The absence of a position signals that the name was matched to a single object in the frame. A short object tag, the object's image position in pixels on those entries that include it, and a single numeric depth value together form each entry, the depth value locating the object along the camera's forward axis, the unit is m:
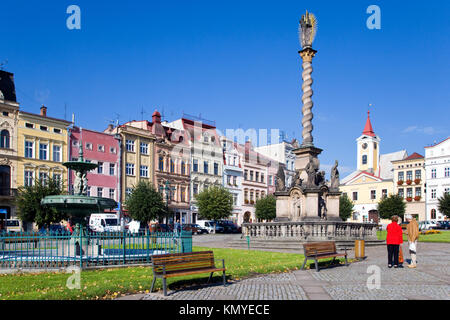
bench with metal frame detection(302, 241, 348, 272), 13.93
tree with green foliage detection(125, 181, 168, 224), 47.94
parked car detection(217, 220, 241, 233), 54.59
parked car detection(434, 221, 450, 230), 60.19
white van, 41.84
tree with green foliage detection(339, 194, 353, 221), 61.84
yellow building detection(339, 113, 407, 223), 80.75
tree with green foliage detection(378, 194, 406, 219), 67.44
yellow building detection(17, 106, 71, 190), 45.56
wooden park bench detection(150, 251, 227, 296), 10.15
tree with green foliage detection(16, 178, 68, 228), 36.97
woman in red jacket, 14.36
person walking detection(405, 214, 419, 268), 14.84
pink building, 50.00
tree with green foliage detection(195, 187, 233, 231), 56.66
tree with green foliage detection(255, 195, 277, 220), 59.62
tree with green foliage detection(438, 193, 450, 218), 62.06
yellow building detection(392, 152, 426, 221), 73.06
